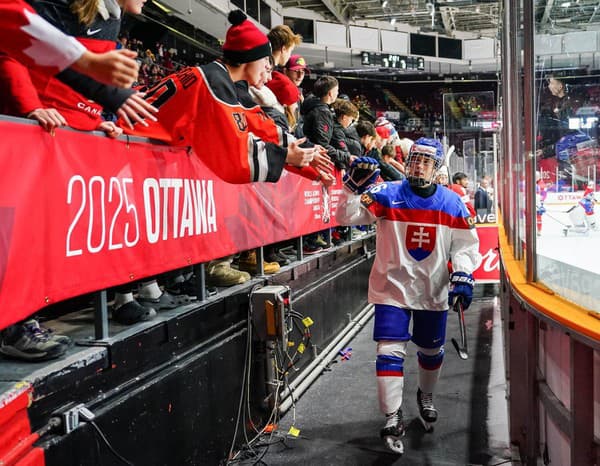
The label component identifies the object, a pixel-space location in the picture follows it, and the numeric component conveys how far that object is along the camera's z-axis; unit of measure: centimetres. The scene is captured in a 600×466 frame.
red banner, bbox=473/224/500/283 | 842
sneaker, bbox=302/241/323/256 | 552
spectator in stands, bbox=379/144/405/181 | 718
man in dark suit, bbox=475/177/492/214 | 1081
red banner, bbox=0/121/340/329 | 163
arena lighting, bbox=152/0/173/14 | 1055
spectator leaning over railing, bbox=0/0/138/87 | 137
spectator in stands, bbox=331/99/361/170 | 562
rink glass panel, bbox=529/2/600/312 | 216
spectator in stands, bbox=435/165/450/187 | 805
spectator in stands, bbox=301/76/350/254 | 503
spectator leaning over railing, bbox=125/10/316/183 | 260
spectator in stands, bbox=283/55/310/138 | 479
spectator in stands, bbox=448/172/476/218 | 1051
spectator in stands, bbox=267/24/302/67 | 395
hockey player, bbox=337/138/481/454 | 369
